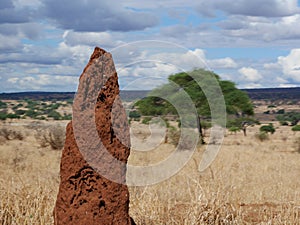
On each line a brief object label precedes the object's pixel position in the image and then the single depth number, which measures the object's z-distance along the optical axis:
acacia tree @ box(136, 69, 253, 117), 24.55
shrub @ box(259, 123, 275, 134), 43.56
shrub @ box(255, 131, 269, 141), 33.66
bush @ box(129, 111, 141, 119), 25.66
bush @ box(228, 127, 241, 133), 37.81
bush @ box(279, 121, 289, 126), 57.97
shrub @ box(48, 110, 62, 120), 58.38
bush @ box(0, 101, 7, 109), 73.88
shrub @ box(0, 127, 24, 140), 24.19
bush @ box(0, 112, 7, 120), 52.64
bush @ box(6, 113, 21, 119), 54.06
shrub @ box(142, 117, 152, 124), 24.92
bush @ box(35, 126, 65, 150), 20.00
